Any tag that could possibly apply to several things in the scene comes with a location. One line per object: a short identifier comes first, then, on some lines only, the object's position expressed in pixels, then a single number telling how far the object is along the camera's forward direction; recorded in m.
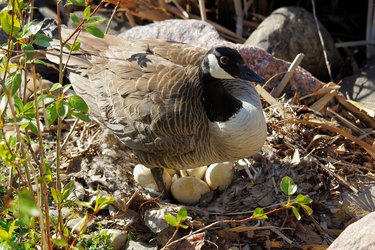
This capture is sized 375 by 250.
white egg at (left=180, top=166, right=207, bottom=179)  9.10
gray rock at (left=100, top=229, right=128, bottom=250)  7.80
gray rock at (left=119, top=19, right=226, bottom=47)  10.66
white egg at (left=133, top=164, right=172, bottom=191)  8.75
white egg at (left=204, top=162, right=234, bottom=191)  8.60
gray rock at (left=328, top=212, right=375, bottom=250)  5.52
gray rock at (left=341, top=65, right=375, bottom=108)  10.80
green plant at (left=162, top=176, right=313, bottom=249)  5.65
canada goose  7.91
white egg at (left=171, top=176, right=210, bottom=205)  8.40
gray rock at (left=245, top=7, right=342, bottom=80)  11.22
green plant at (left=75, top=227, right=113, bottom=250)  7.67
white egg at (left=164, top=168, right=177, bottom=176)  9.29
